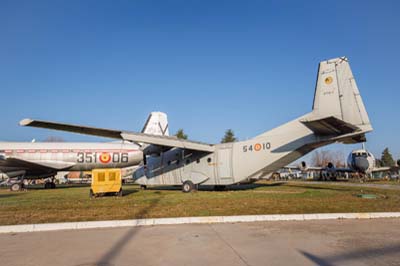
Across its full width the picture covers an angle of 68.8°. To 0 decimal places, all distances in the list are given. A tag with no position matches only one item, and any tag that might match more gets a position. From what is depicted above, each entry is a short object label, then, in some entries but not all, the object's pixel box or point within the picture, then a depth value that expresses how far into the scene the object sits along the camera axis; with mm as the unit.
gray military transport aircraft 14500
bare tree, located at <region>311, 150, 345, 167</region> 138000
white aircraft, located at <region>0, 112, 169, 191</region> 30047
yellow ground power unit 16281
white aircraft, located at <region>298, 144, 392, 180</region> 35750
